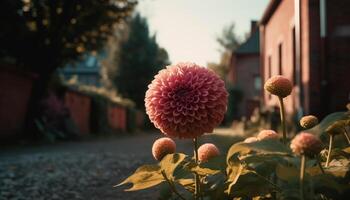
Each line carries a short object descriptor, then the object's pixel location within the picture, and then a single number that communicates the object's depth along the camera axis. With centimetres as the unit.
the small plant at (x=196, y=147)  173
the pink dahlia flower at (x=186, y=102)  189
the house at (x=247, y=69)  4084
